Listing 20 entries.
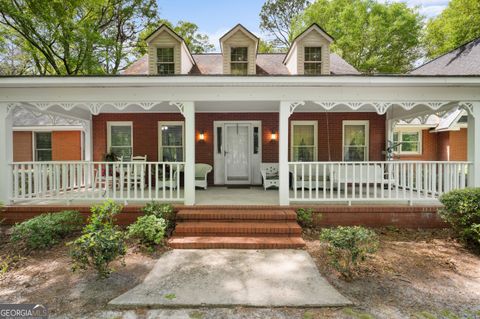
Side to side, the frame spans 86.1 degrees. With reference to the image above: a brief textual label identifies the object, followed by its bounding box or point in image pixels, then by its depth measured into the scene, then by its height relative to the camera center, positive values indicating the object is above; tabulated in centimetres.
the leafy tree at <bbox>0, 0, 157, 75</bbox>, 1279 +678
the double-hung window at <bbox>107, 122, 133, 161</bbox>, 930 +54
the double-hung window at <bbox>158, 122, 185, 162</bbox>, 929 +55
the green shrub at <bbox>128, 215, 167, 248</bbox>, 470 -138
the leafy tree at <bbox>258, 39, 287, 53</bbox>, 2287 +971
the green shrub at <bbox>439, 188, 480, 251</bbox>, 455 -108
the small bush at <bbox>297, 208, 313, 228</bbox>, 564 -137
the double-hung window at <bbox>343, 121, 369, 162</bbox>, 924 +51
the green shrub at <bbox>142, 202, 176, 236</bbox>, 538 -120
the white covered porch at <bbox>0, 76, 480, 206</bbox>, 558 +128
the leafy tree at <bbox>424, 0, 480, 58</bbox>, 1664 +888
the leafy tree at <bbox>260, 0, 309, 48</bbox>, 2347 +1282
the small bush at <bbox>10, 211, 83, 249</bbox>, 465 -140
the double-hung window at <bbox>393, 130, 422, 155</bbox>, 1395 +71
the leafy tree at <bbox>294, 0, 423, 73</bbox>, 1975 +930
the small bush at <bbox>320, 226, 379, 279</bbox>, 372 -135
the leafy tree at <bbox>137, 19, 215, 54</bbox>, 2186 +1037
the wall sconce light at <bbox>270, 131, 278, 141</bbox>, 917 +67
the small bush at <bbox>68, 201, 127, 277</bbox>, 354 -130
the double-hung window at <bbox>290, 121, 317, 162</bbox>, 924 +52
